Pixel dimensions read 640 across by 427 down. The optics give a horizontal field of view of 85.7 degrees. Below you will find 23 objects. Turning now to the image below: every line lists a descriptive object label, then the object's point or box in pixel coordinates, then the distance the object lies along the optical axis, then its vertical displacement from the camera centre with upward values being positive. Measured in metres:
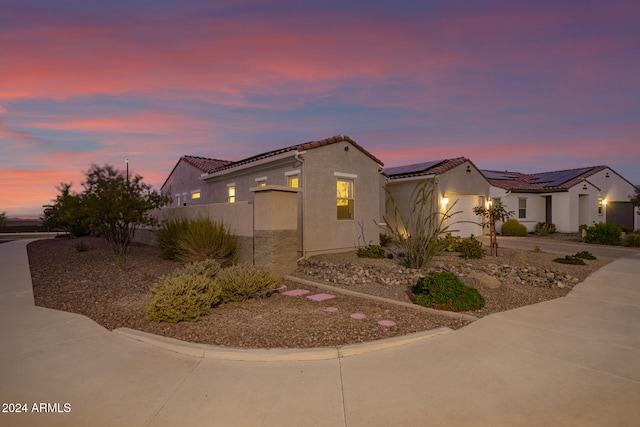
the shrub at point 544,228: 22.19 -0.81
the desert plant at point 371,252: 11.59 -1.21
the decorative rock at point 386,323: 5.40 -1.69
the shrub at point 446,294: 6.31 -1.48
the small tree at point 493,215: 12.42 +0.04
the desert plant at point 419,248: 9.39 -0.89
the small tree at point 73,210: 10.09 +0.21
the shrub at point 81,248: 15.49 -1.40
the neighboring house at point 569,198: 23.42 +1.28
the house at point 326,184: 11.93 +1.25
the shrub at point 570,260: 10.88 -1.43
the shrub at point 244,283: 6.80 -1.34
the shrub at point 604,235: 17.47 -0.97
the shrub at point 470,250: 11.33 -1.12
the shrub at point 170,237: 12.04 -0.74
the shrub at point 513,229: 22.06 -0.83
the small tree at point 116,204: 10.24 +0.41
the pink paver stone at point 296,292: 7.52 -1.70
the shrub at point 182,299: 5.54 -1.37
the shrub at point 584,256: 12.04 -1.40
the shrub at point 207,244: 10.24 -0.81
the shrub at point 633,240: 16.70 -1.20
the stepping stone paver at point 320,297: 7.15 -1.71
